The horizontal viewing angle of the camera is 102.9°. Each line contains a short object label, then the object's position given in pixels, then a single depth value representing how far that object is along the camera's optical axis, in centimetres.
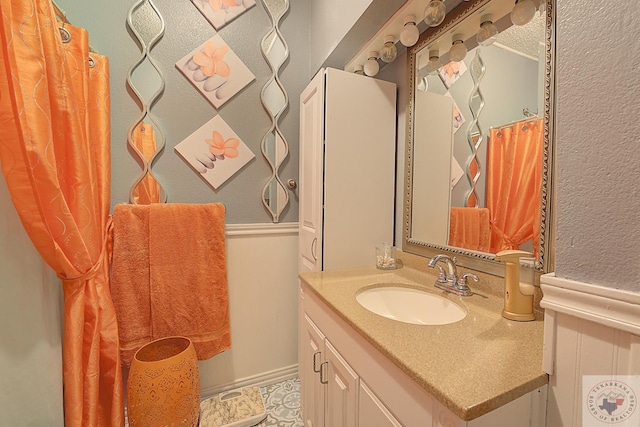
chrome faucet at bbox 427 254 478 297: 90
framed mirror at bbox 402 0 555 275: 75
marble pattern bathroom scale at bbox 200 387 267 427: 127
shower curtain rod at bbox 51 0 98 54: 105
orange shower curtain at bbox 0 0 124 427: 76
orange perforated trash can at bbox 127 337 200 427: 105
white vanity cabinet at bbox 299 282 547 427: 49
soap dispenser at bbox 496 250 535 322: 71
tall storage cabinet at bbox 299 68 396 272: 121
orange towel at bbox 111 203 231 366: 122
